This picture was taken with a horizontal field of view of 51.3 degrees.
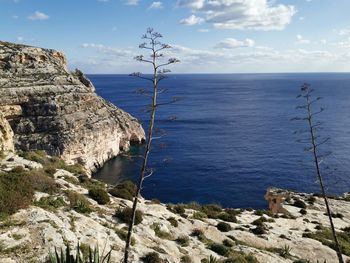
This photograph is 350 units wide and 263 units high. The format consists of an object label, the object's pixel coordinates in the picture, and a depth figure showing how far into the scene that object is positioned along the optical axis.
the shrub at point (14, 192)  20.56
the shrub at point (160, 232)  26.27
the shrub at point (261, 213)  43.02
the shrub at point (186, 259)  22.48
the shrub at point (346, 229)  40.31
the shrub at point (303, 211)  46.78
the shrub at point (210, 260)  23.17
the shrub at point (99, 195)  28.42
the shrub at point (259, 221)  37.06
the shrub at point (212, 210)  36.75
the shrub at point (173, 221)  29.07
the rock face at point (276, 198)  51.64
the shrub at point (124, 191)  32.25
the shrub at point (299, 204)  50.09
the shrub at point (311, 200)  52.22
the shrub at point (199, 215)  34.06
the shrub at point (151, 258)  20.33
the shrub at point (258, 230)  33.72
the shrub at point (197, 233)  28.54
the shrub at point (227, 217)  36.50
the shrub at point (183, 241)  25.70
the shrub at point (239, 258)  23.99
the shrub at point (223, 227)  32.00
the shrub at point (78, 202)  24.67
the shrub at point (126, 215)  25.66
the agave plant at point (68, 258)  13.89
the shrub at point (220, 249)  25.78
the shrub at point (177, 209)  34.21
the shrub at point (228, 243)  28.43
